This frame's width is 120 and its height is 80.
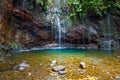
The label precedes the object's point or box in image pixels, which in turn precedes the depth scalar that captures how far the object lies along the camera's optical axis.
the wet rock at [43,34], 4.80
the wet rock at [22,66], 2.86
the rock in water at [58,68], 2.77
